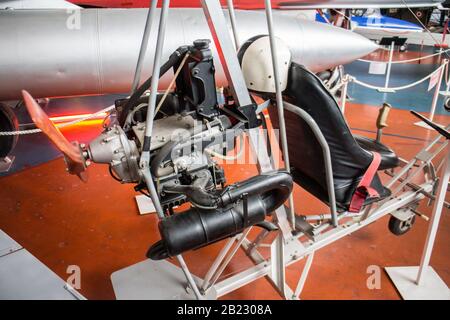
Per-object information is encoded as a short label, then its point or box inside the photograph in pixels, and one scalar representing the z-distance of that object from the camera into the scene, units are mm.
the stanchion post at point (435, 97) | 4065
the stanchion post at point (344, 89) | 3859
